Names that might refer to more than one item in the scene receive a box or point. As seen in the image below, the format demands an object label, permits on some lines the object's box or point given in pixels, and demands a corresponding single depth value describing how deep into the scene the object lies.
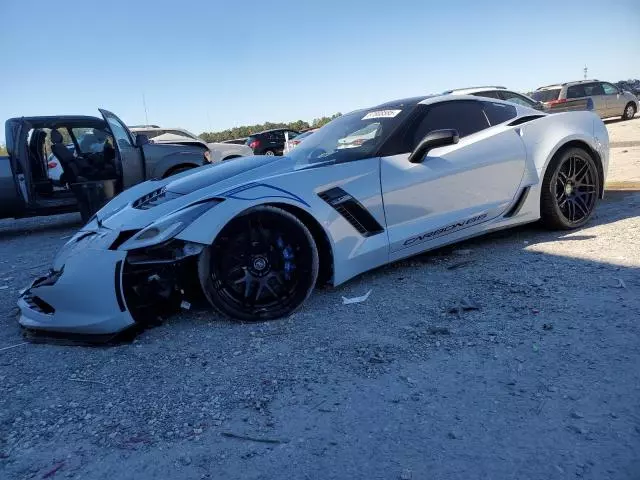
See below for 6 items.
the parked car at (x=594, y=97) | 16.89
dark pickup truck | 7.05
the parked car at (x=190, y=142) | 10.63
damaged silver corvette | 3.06
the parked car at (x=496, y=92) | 9.90
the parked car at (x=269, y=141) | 22.03
